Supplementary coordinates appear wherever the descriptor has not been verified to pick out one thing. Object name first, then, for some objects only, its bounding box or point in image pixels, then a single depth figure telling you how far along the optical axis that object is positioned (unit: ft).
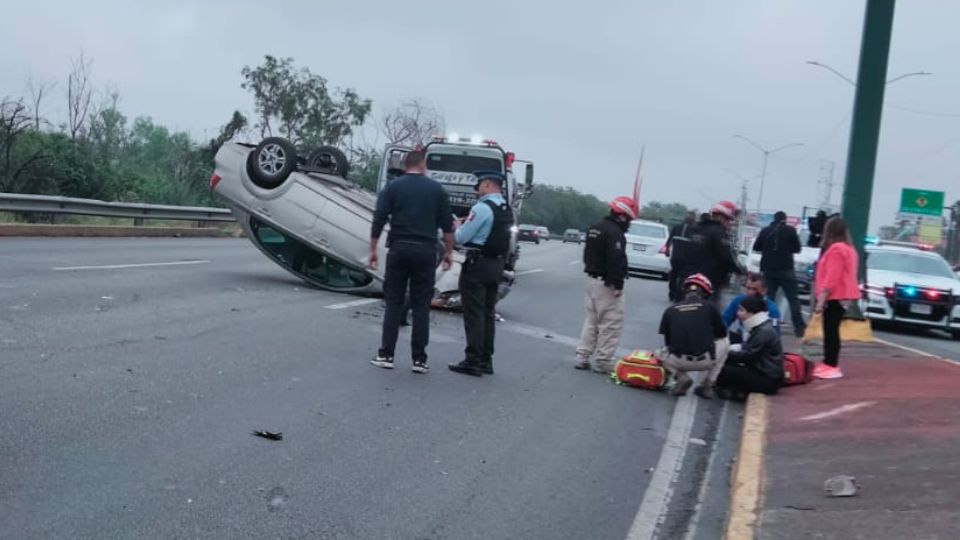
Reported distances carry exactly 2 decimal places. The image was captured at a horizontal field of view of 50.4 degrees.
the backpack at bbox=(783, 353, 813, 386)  32.48
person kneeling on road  29.73
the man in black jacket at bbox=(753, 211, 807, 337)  45.29
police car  59.31
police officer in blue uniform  30.14
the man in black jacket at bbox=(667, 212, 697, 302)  40.06
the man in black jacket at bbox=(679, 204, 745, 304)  37.35
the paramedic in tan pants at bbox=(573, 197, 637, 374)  32.91
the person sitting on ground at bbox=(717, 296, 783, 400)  30.76
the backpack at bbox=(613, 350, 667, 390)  31.19
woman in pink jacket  33.50
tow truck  64.39
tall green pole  45.80
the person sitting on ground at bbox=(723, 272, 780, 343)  32.07
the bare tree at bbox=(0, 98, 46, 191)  91.61
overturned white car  44.88
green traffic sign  183.11
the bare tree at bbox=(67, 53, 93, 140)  126.93
